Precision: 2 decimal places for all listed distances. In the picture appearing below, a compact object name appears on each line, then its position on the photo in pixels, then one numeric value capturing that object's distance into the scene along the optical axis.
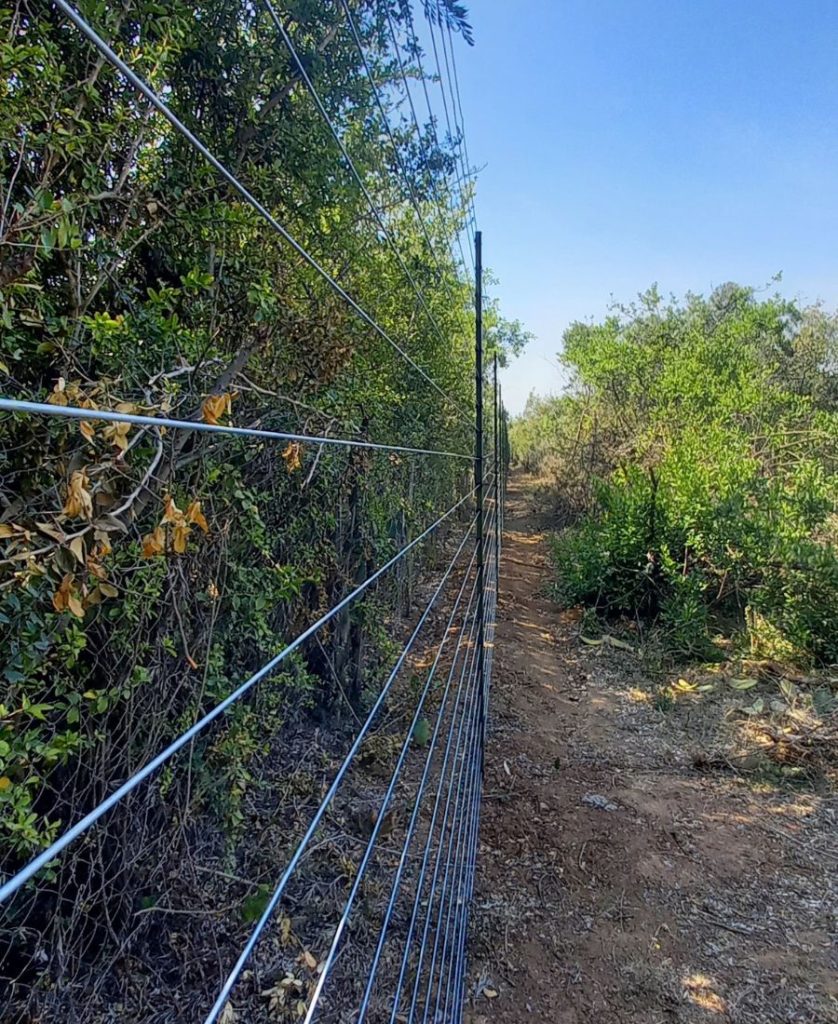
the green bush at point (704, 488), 3.88
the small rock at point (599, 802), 2.55
